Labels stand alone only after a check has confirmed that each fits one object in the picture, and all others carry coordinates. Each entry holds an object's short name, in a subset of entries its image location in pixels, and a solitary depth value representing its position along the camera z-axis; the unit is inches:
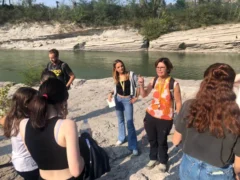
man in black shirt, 129.5
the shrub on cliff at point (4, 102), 121.8
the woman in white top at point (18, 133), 62.0
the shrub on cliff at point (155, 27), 812.7
